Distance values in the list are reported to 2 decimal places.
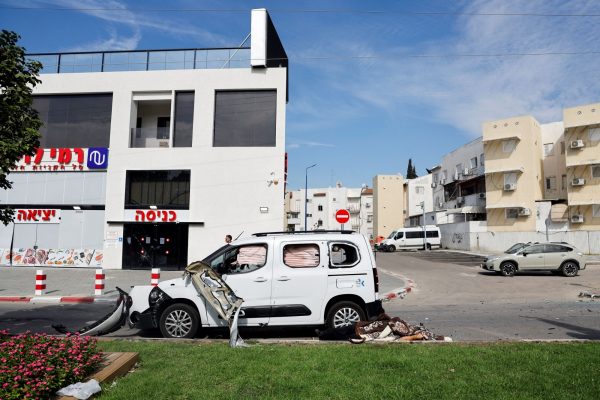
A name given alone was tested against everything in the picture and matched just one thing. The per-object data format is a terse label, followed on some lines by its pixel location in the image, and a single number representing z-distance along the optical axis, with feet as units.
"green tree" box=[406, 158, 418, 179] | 323.84
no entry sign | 62.80
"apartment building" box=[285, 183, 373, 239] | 291.79
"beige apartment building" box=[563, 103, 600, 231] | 133.18
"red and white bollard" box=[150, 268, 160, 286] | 48.19
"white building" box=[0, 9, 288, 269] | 79.61
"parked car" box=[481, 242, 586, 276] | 67.77
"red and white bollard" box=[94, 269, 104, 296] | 47.62
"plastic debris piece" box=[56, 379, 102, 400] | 14.14
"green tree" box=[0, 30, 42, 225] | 20.90
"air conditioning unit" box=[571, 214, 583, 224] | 133.80
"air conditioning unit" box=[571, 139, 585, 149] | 133.80
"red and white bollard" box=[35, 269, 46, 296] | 47.00
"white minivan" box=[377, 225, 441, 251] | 158.71
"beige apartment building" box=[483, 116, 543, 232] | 143.84
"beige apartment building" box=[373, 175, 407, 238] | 249.55
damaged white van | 25.88
